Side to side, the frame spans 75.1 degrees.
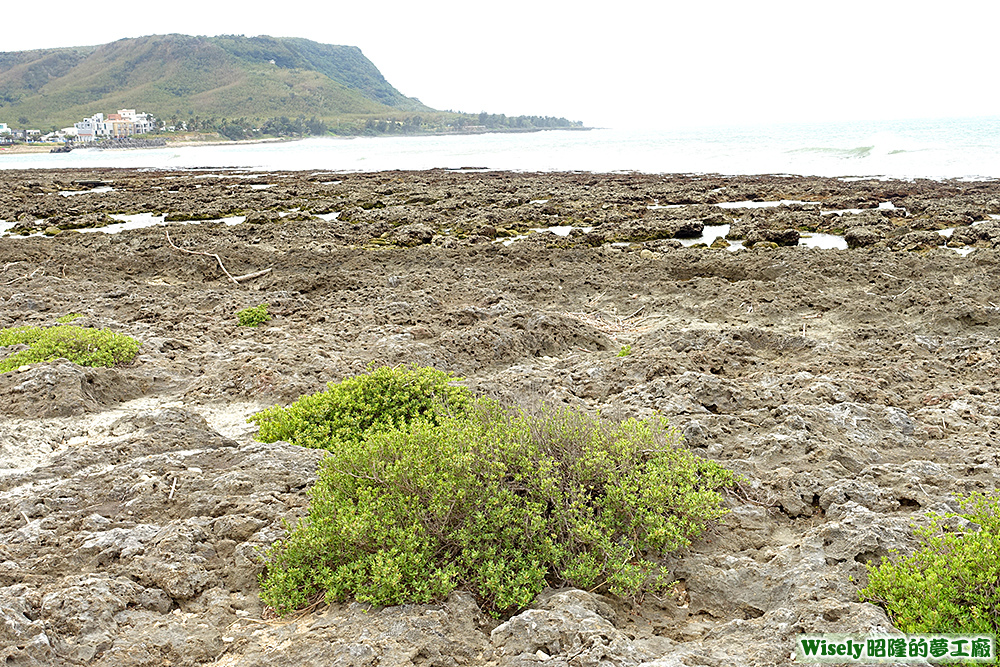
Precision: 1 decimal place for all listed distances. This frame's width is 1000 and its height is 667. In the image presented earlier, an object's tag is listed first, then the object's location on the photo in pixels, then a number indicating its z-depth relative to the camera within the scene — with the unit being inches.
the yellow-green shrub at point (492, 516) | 141.1
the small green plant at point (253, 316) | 408.5
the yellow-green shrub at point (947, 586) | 114.3
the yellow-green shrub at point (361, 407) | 233.9
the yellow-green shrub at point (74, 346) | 313.4
